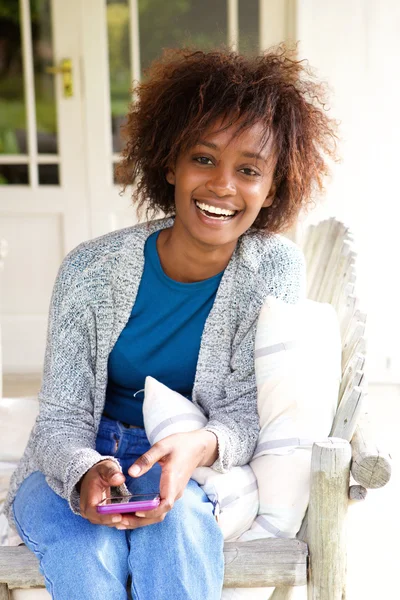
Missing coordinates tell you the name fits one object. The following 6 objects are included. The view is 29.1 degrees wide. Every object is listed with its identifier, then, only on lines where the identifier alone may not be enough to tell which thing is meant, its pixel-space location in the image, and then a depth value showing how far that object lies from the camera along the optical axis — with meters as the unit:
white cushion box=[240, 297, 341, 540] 1.47
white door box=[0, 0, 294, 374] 3.87
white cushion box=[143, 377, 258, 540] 1.45
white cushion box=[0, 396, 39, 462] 2.04
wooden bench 1.34
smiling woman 1.56
